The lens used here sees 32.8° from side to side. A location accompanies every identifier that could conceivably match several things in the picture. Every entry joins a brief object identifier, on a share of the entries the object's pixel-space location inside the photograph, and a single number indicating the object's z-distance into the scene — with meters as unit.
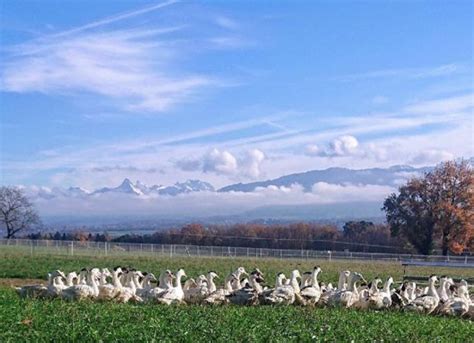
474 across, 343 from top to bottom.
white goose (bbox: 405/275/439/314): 23.48
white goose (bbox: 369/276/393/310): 23.64
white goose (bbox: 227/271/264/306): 23.03
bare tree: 107.75
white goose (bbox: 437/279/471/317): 23.47
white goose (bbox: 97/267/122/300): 22.67
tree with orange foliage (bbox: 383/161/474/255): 81.50
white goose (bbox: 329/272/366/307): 23.39
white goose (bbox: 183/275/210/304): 23.33
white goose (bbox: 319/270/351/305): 23.83
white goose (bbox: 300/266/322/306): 23.55
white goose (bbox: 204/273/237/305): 23.12
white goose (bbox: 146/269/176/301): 22.95
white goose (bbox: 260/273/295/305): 23.11
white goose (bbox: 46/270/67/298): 22.20
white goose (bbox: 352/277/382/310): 23.50
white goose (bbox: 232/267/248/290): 25.61
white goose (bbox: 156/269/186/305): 22.61
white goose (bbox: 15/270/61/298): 22.28
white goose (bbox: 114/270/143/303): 22.73
